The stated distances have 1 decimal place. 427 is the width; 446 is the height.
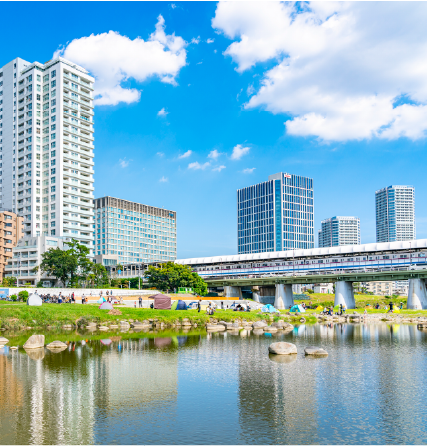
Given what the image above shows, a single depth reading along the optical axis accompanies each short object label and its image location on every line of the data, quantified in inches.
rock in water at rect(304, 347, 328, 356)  1422.2
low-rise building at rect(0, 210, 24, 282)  5344.5
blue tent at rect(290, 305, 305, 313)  3626.5
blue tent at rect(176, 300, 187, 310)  2987.2
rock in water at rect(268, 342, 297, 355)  1434.5
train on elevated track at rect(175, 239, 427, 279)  4045.3
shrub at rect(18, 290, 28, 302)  2917.3
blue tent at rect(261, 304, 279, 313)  3258.4
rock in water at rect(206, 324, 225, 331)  2363.4
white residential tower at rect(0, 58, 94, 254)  5585.6
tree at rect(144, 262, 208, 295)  4517.7
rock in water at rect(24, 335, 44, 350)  1533.0
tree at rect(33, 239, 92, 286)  4379.9
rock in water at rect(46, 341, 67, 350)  1561.0
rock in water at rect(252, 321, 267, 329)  2427.2
